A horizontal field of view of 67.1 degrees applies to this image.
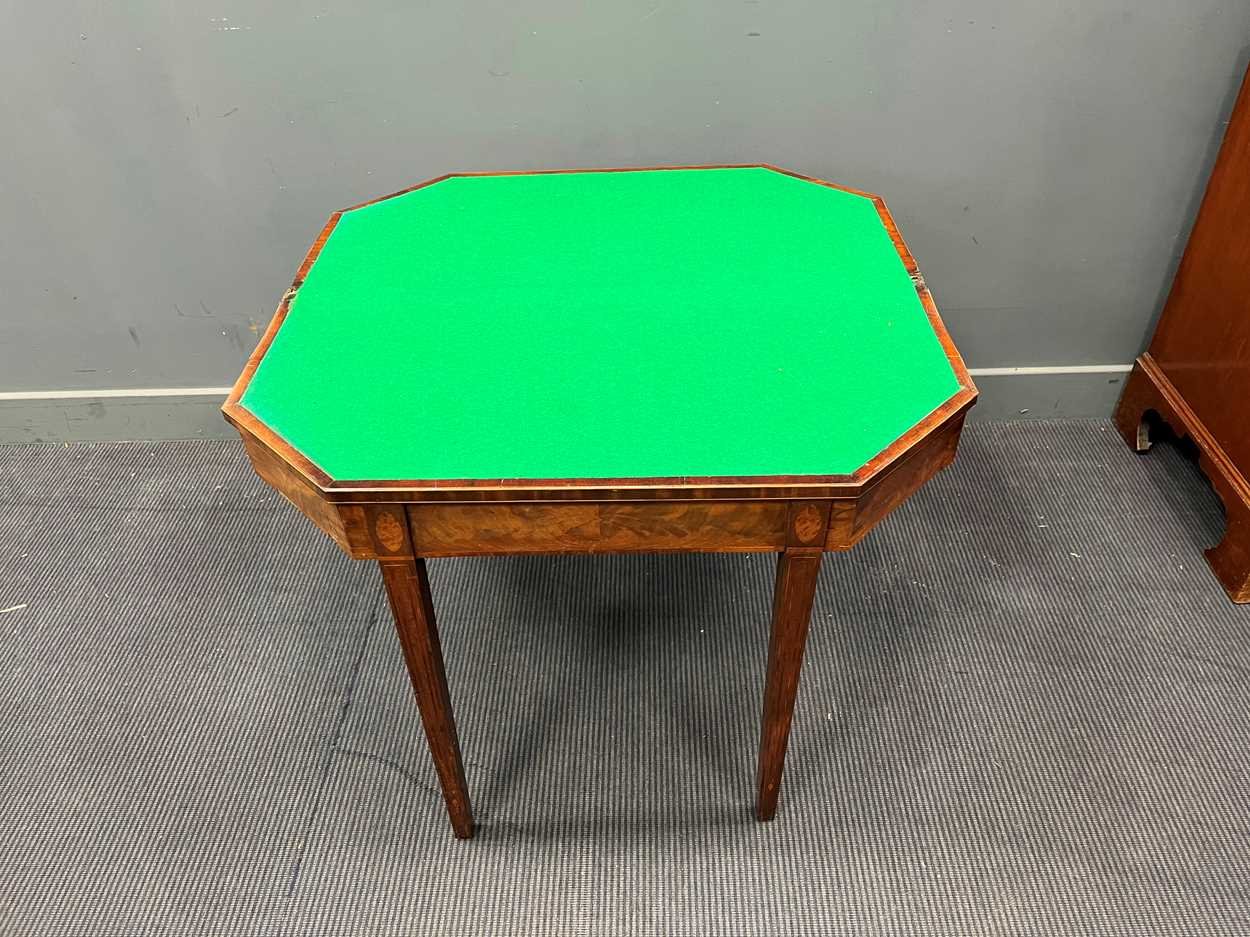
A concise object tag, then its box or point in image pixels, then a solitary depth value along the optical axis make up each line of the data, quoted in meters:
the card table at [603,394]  1.06
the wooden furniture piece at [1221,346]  1.85
